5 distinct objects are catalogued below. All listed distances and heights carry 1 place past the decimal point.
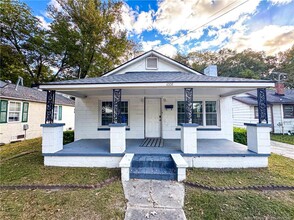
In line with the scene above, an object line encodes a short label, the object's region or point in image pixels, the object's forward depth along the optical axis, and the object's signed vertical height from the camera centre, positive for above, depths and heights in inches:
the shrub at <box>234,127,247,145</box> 311.4 -39.6
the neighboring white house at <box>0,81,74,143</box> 366.0 +16.2
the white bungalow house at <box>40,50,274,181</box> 189.3 -16.0
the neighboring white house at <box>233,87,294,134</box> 502.3 +25.3
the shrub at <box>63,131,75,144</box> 336.8 -44.6
